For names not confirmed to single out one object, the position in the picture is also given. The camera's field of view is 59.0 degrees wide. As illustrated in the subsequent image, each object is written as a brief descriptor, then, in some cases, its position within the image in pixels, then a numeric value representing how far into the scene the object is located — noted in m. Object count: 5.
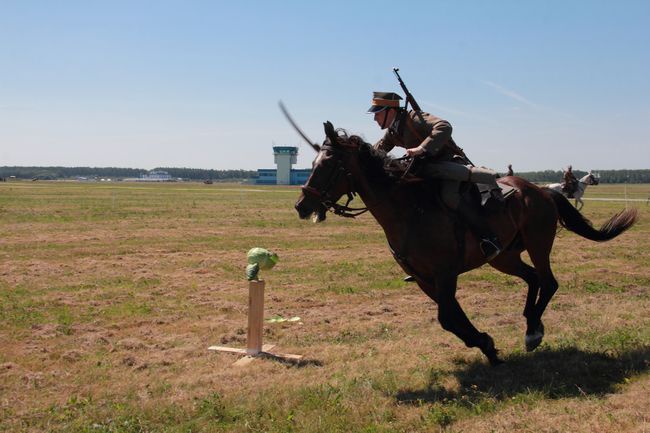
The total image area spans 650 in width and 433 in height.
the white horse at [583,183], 29.25
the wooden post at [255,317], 7.75
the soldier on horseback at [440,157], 6.55
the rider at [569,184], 29.31
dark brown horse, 6.27
